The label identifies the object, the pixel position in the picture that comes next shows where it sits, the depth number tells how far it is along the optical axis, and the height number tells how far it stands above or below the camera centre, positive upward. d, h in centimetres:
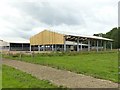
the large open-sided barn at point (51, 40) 1965 +125
